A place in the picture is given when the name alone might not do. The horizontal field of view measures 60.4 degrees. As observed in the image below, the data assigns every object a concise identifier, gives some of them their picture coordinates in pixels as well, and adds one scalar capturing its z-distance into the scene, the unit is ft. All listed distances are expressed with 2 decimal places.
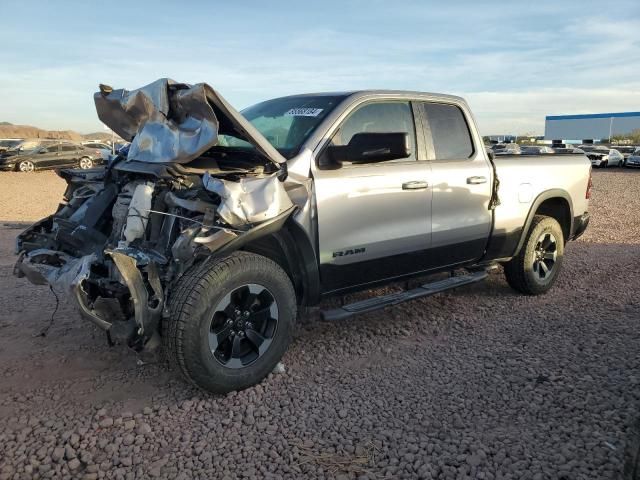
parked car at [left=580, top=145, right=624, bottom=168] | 109.09
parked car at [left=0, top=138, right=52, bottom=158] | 85.20
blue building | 224.33
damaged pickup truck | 11.07
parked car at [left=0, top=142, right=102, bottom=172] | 83.05
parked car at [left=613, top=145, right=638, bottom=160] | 116.86
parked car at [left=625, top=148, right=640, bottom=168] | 105.50
